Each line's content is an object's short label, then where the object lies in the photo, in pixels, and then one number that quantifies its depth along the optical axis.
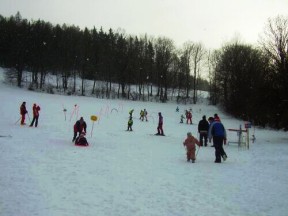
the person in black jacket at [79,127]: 20.76
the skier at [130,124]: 30.14
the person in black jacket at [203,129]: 23.25
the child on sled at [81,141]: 19.41
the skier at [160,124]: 28.16
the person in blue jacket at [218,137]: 16.12
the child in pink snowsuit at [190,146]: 15.95
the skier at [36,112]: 27.05
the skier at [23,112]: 26.98
